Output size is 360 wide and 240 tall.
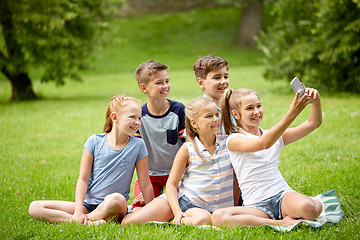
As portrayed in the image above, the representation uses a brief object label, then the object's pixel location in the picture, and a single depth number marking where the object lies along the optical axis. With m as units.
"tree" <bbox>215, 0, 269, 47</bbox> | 28.41
